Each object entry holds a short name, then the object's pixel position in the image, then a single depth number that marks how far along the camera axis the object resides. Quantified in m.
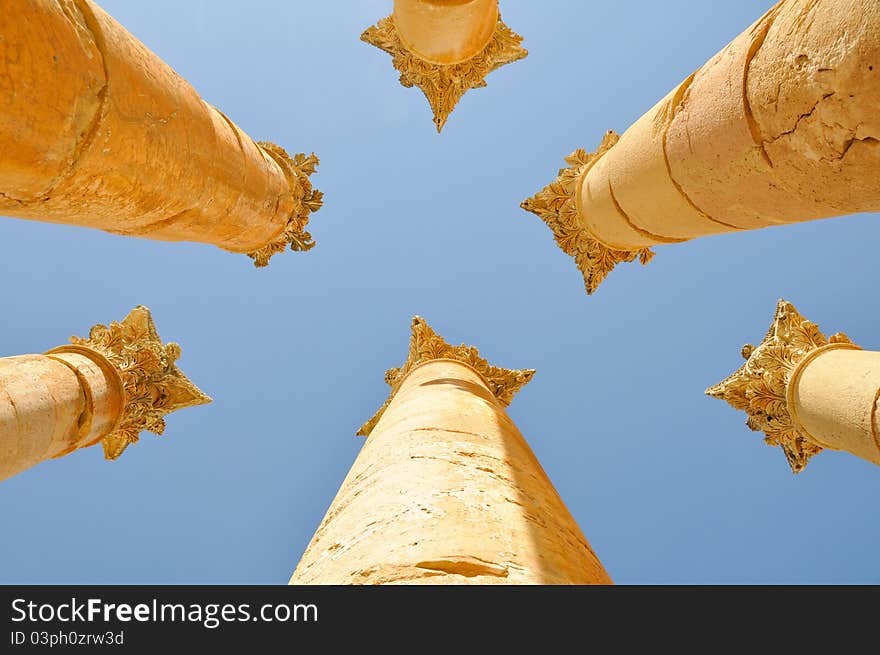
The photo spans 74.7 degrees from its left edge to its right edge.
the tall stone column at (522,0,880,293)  3.53
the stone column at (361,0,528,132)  13.59
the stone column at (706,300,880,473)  8.66
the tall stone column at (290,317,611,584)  4.12
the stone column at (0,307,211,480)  8.31
